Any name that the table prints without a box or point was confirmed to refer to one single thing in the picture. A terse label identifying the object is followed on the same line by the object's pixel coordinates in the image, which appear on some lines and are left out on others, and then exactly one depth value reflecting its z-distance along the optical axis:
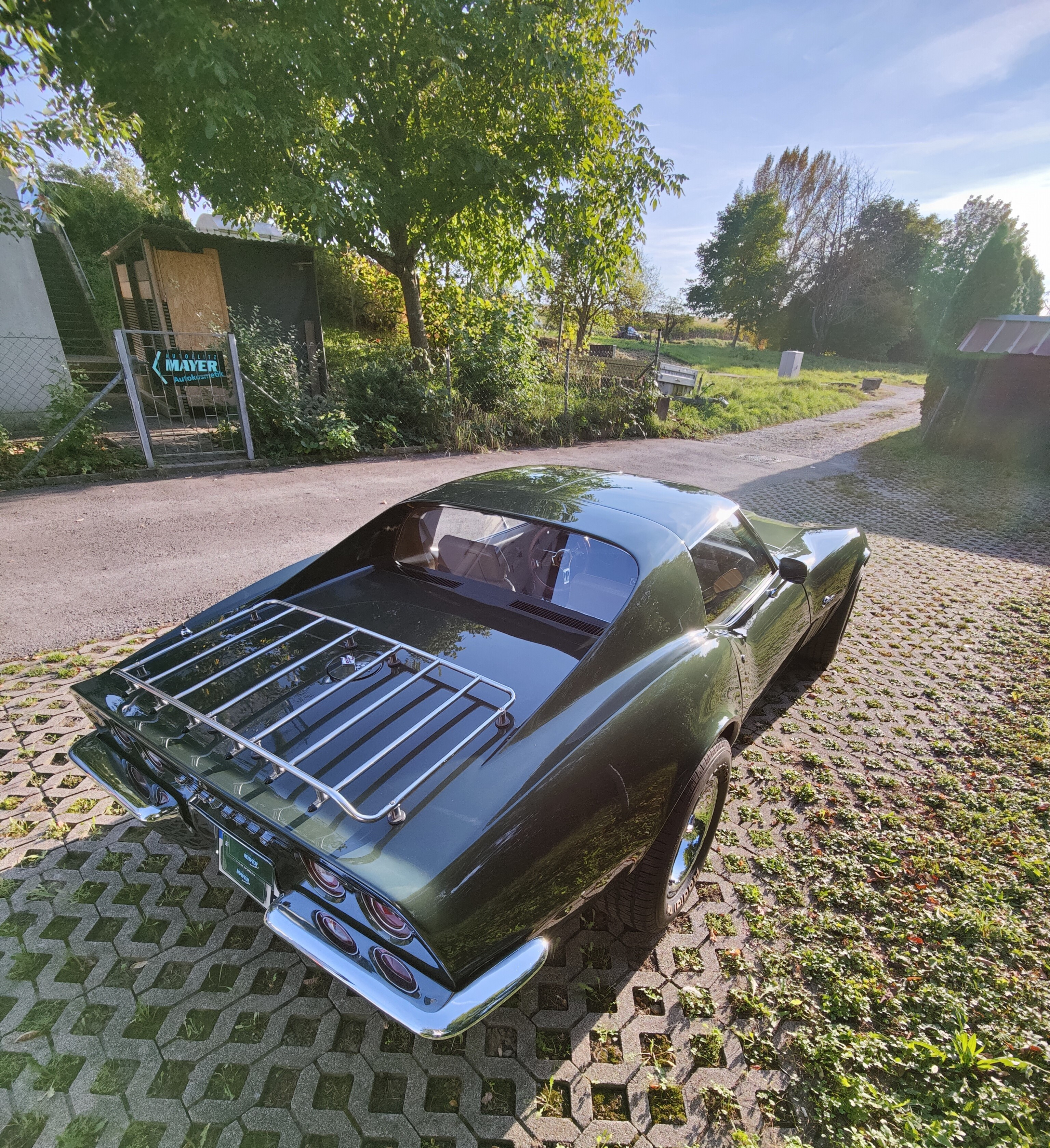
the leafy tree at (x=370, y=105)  6.61
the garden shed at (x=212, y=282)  10.38
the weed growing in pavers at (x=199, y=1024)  1.77
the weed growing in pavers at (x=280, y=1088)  1.63
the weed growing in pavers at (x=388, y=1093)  1.64
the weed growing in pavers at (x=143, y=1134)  1.51
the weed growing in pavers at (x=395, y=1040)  1.78
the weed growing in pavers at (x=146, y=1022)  1.76
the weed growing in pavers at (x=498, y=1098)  1.65
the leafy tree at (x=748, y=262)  42.66
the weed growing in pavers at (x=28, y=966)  1.91
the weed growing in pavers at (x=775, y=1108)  1.66
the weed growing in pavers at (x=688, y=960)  2.09
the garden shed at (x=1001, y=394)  11.86
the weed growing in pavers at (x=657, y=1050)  1.79
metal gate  7.53
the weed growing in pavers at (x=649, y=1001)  1.94
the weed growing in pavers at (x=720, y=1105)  1.66
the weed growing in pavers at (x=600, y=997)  1.94
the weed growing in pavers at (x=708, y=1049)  1.80
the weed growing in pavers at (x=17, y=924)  2.04
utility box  27.59
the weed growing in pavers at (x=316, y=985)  1.92
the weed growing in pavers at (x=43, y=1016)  1.76
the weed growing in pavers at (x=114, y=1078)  1.62
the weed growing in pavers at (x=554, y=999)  1.93
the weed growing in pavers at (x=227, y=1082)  1.63
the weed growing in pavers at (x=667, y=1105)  1.65
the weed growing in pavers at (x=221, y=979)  1.91
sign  7.49
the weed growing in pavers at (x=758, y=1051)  1.80
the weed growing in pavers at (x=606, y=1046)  1.79
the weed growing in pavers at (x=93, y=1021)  1.76
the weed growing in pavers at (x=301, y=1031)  1.78
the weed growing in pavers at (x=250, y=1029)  1.78
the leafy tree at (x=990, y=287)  15.88
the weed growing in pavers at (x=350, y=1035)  1.78
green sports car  1.42
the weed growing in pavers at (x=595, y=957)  2.09
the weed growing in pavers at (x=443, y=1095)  1.65
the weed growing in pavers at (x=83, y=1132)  1.50
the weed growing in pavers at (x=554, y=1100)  1.65
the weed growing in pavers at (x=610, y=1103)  1.65
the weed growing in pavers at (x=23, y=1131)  1.50
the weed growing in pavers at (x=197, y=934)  2.04
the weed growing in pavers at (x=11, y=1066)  1.62
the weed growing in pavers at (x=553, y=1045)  1.79
